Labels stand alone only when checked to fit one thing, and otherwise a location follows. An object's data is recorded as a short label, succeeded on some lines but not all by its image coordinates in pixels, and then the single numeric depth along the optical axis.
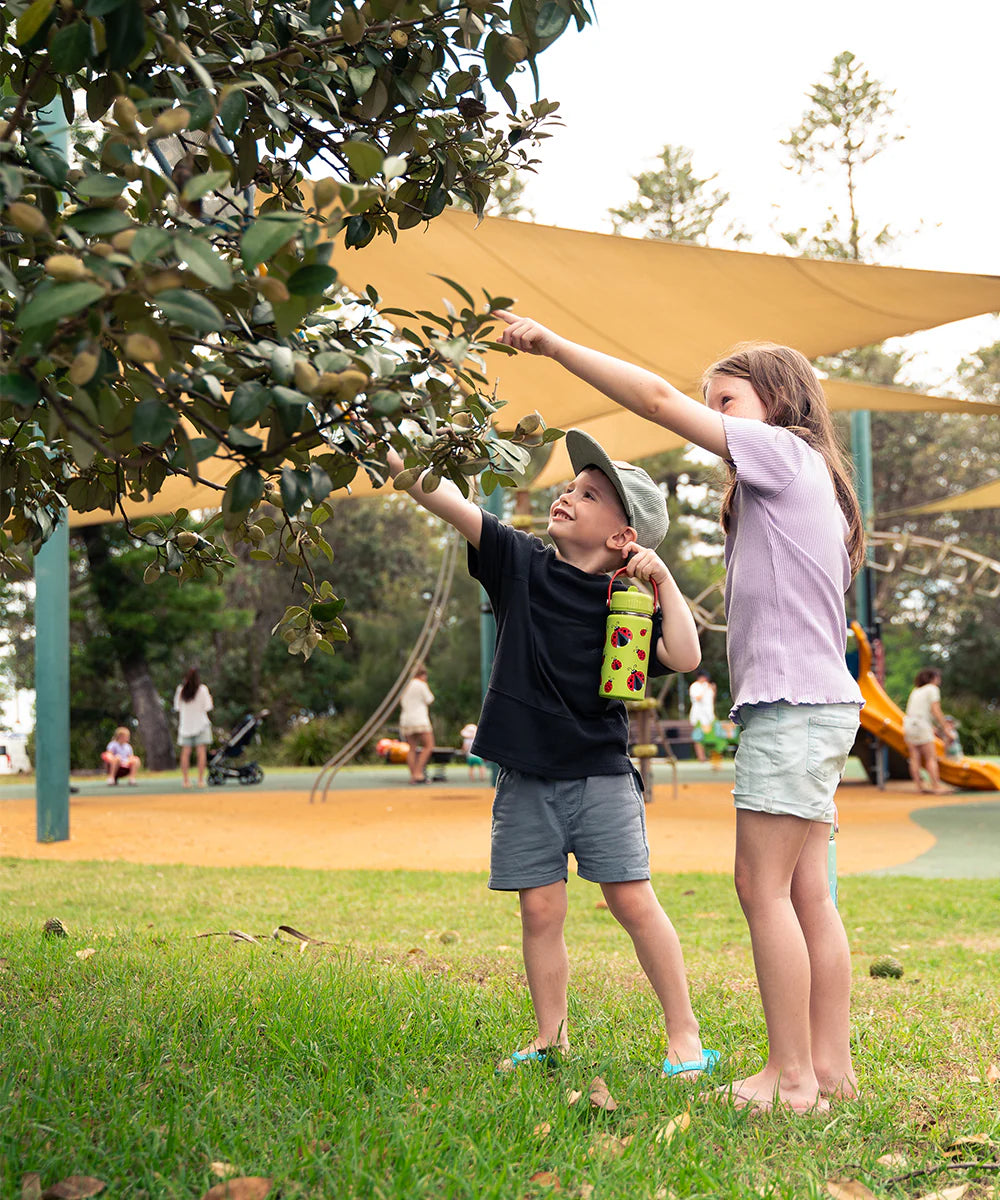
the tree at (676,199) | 29.17
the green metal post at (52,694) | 7.59
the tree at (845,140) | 27.12
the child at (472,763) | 15.79
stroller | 14.65
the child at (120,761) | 14.86
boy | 2.45
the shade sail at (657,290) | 6.21
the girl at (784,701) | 2.19
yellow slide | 12.70
